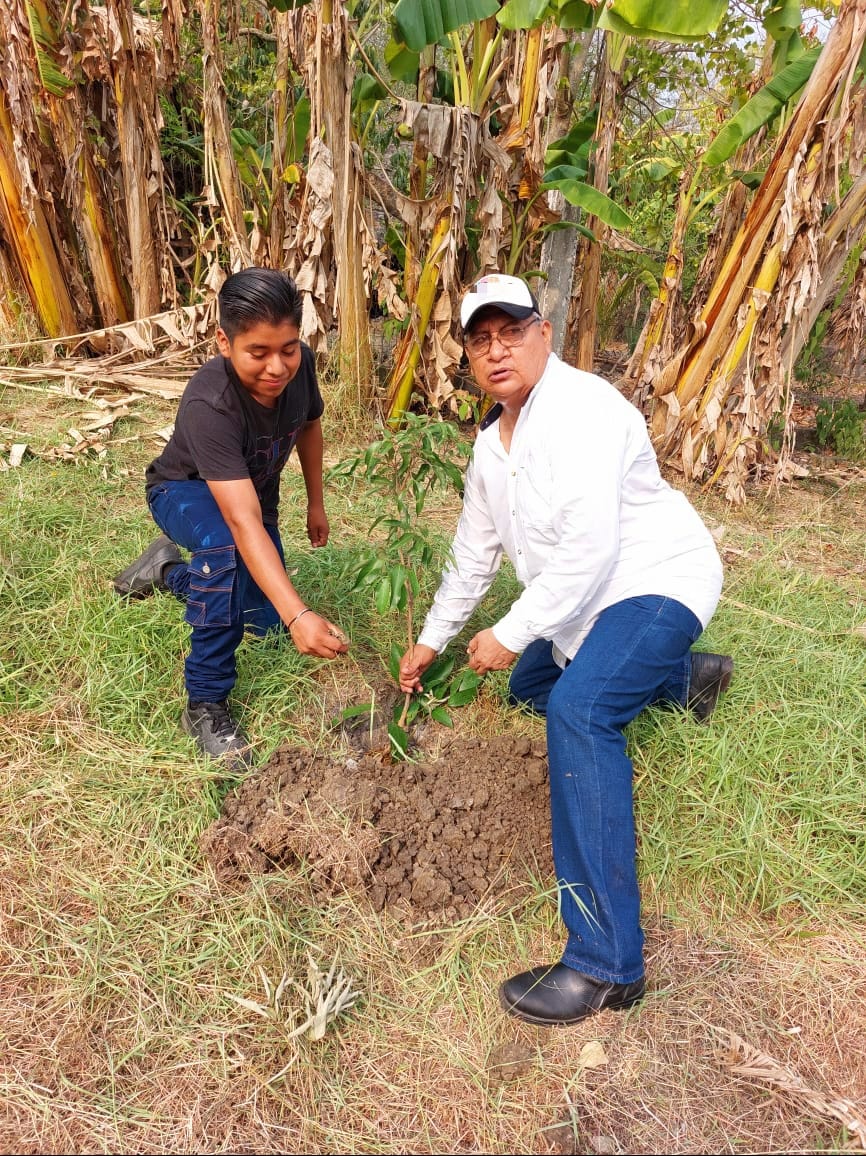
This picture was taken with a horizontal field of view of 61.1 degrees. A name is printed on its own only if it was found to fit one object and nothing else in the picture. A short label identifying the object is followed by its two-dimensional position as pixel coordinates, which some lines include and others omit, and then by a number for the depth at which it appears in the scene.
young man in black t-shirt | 1.92
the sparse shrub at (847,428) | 5.43
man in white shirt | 1.69
